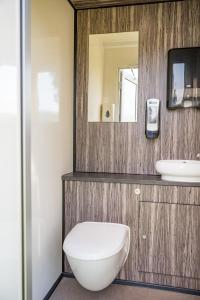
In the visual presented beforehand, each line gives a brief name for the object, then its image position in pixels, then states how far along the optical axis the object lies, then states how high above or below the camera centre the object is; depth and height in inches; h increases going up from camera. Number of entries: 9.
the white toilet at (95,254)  58.1 -26.8
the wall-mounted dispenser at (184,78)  81.5 +18.6
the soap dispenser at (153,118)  84.7 +5.8
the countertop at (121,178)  72.9 -12.9
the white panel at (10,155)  42.5 -3.6
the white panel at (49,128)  62.6 +2.0
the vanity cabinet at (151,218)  72.6 -24.3
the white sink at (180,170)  71.4 -9.7
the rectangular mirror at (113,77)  87.4 +20.1
